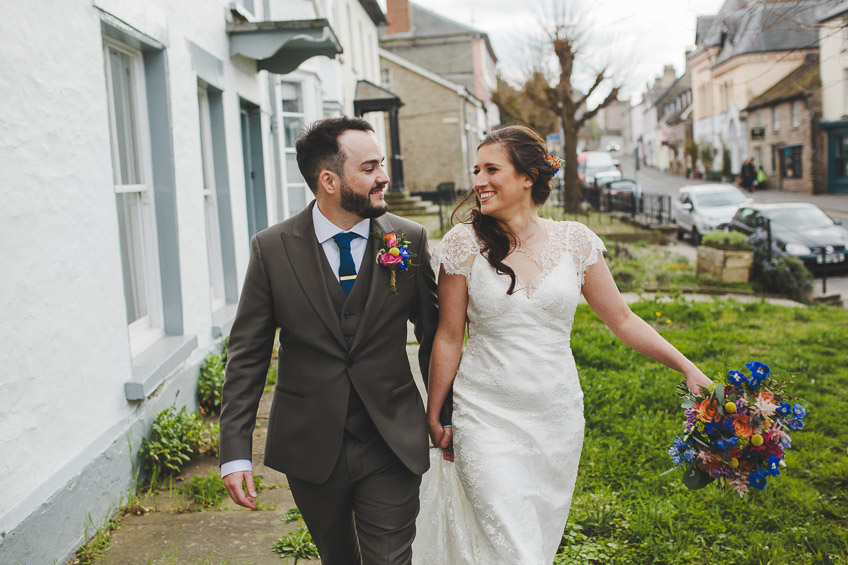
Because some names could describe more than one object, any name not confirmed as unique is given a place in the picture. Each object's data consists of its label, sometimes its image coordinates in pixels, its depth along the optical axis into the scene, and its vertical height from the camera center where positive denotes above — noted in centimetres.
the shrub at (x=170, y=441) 484 -149
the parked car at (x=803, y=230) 1516 -111
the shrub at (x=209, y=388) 618 -144
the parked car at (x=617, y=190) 2685 -14
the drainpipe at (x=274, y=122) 978 +107
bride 306 -69
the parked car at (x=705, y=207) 2008 -69
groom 286 -61
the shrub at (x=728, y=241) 1341 -104
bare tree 2531 +338
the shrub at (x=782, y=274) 1243 -159
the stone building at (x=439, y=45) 4903 +976
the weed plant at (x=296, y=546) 394 -177
